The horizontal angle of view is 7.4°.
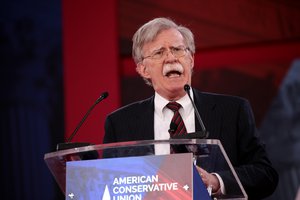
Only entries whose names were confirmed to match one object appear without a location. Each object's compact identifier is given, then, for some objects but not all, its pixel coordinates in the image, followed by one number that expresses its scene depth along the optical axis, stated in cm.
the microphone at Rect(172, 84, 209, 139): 593
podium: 583
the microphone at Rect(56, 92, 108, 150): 604
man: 628
